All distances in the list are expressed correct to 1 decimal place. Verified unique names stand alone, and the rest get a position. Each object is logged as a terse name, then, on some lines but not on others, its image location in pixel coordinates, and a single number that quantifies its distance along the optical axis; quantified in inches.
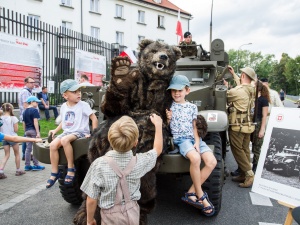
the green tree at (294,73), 1817.5
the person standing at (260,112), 155.1
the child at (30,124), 162.7
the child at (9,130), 152.6
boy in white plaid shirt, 66.2
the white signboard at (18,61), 245.5
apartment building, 708.7
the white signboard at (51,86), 311.3
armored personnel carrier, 95.3
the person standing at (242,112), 137.9
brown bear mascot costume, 86.8
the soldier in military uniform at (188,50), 180.2
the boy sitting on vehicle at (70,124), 94.3
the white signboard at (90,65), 345.3
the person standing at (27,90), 207.8
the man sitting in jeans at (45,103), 305.1
